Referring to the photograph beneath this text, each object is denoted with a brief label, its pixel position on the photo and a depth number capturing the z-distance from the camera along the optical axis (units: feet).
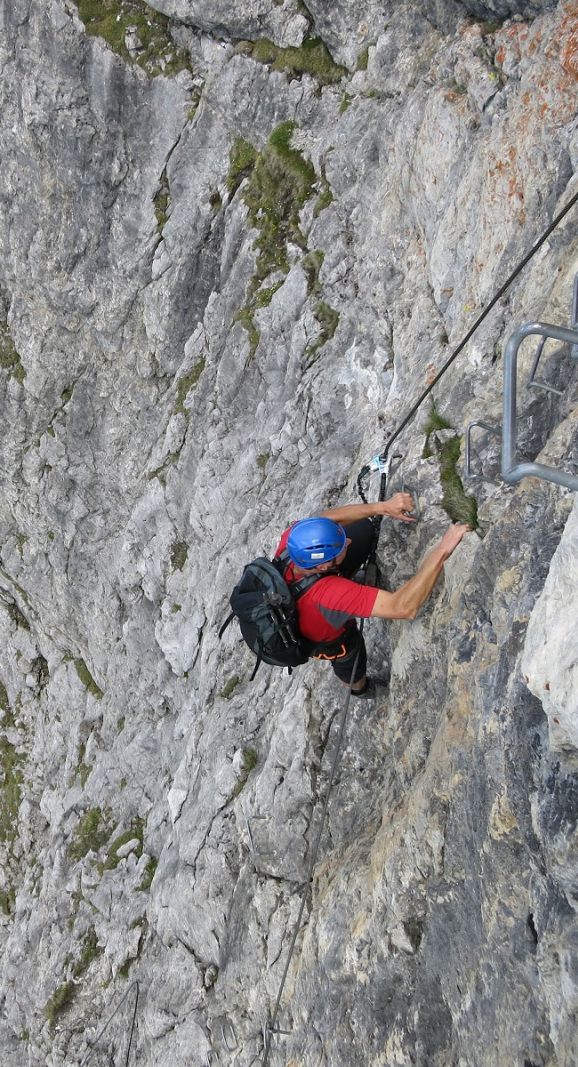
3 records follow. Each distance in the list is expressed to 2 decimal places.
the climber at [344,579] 26.94
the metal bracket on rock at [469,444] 25.14
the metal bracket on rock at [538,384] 19.90
